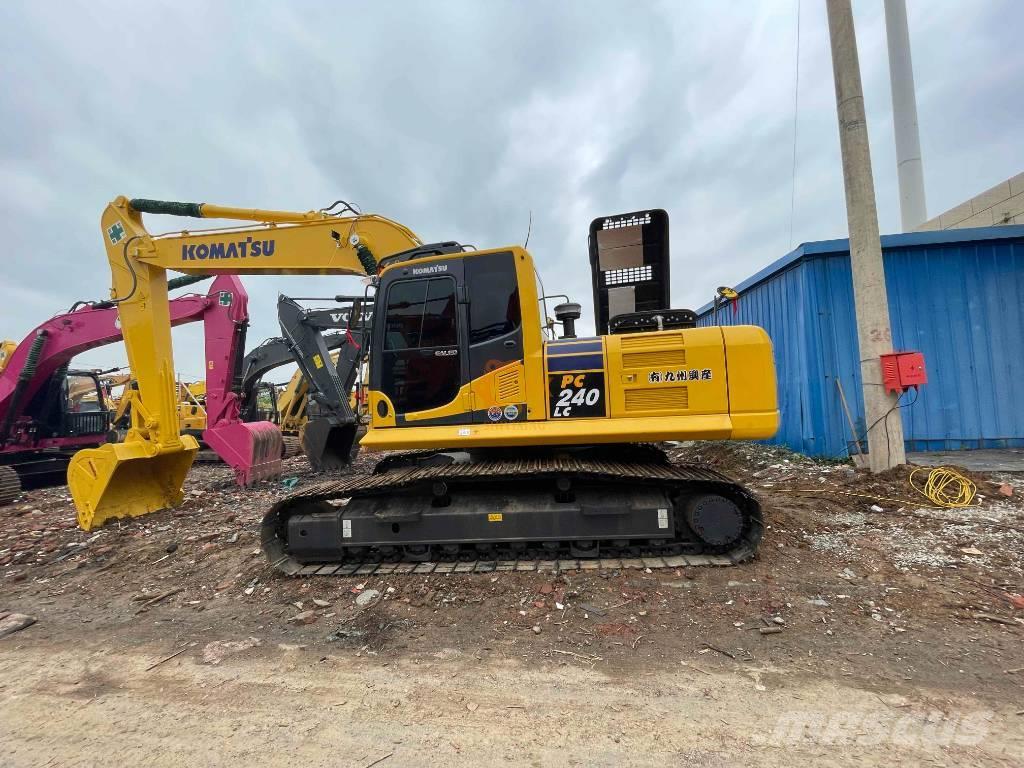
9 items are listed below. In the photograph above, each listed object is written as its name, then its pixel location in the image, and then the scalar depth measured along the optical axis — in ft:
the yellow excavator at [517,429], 13.82
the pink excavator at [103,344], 28.81
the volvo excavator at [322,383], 31.30
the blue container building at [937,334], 26.37
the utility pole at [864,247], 20.71
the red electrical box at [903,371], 20.18
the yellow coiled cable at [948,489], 17.49
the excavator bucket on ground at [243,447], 28.55
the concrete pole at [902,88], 81.20
